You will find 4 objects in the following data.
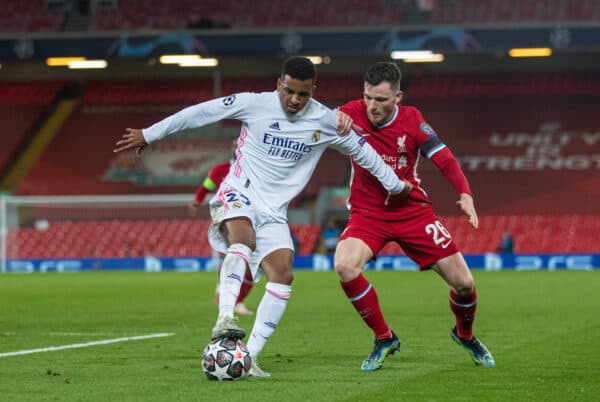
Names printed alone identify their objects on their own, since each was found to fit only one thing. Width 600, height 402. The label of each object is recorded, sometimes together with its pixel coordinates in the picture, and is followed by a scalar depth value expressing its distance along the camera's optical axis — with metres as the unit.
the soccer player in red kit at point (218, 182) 27.34
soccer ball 13.75
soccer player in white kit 14.62
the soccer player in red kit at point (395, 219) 15.59
